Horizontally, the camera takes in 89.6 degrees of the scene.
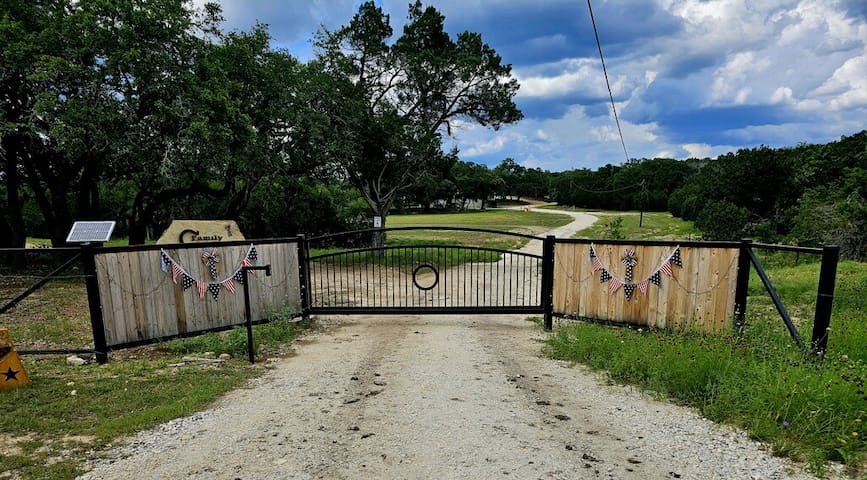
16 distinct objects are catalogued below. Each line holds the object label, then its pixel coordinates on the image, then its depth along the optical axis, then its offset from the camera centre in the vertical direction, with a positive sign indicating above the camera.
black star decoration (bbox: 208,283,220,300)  6.35 -1.35
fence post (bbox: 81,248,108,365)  5.23 -1.28
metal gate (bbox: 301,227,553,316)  7.36 -2.57
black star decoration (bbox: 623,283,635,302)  6.31 -1.46
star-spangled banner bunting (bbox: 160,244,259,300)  5.93 -1.08
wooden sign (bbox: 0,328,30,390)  4.23 -1.63
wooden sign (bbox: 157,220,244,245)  10.38 -0.87
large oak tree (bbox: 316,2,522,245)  15.89 +3.90
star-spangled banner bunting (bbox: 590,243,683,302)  5.95 -1.20
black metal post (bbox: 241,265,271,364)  5.34 -1.47
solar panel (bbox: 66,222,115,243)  5.23 -0.41
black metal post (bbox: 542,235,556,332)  7.07 -1.44
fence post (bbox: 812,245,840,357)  4.28 -1.11
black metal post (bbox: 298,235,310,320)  7.36 -1.38
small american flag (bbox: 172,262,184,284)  5.97 -1.02
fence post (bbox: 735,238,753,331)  5.28 -1.20
